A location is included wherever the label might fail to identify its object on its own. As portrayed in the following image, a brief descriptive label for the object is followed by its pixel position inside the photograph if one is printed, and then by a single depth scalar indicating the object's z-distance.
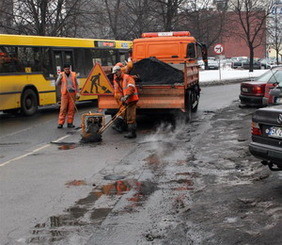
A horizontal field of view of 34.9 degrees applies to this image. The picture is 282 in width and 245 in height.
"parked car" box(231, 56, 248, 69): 60.59
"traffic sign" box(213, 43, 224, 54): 31.96
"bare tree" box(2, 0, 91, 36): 23.25
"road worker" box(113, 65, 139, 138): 10.55
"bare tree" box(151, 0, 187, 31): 29.41
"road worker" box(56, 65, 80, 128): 12.29
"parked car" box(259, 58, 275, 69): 59.78
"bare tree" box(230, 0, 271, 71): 43.44
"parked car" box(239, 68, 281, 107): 15.31
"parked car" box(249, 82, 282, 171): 5.55
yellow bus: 14.76
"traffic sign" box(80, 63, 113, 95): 11.52
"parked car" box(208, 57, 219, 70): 57.91
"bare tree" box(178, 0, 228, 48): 32.61
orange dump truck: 11.73
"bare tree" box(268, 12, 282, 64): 54.74
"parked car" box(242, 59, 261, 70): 56.97
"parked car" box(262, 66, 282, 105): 11.48
